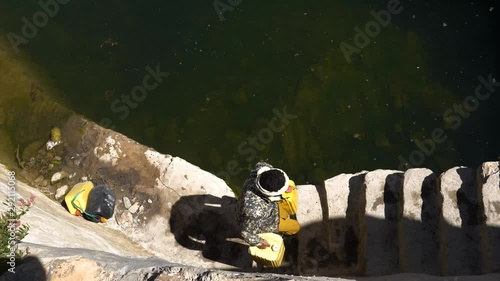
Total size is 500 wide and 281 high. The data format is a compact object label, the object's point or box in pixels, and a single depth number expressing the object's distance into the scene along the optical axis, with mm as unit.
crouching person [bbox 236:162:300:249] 4137
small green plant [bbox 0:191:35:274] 3367
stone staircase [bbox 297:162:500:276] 4559
